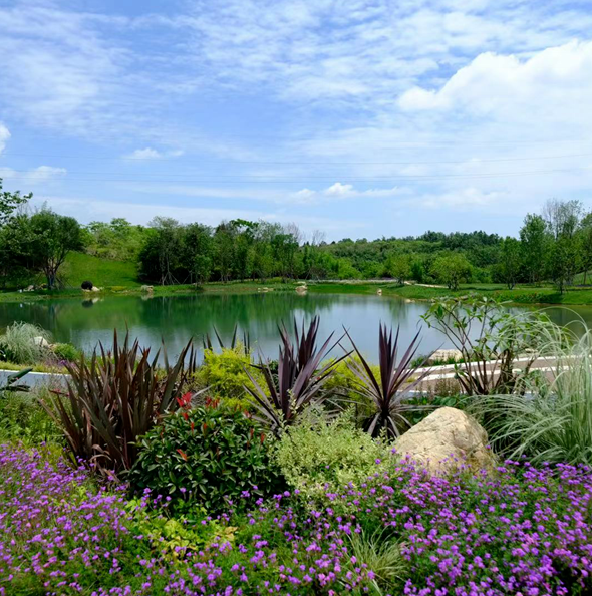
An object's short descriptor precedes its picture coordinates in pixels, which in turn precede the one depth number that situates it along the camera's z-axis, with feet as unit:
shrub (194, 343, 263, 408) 15.33
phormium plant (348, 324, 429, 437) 13.34
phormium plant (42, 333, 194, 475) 10.71
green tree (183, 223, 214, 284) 159.94
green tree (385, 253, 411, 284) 161.99
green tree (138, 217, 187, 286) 161.99
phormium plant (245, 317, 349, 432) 12.45
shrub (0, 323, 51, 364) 29.48
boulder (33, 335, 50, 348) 32.12
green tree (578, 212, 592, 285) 112.57
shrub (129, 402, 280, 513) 8.96
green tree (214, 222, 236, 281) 167.53
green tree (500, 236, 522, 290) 125.18
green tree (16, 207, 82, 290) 130.00
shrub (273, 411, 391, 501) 8.44
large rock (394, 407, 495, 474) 9.66
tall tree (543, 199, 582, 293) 106.11
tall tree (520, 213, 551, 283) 116.03
